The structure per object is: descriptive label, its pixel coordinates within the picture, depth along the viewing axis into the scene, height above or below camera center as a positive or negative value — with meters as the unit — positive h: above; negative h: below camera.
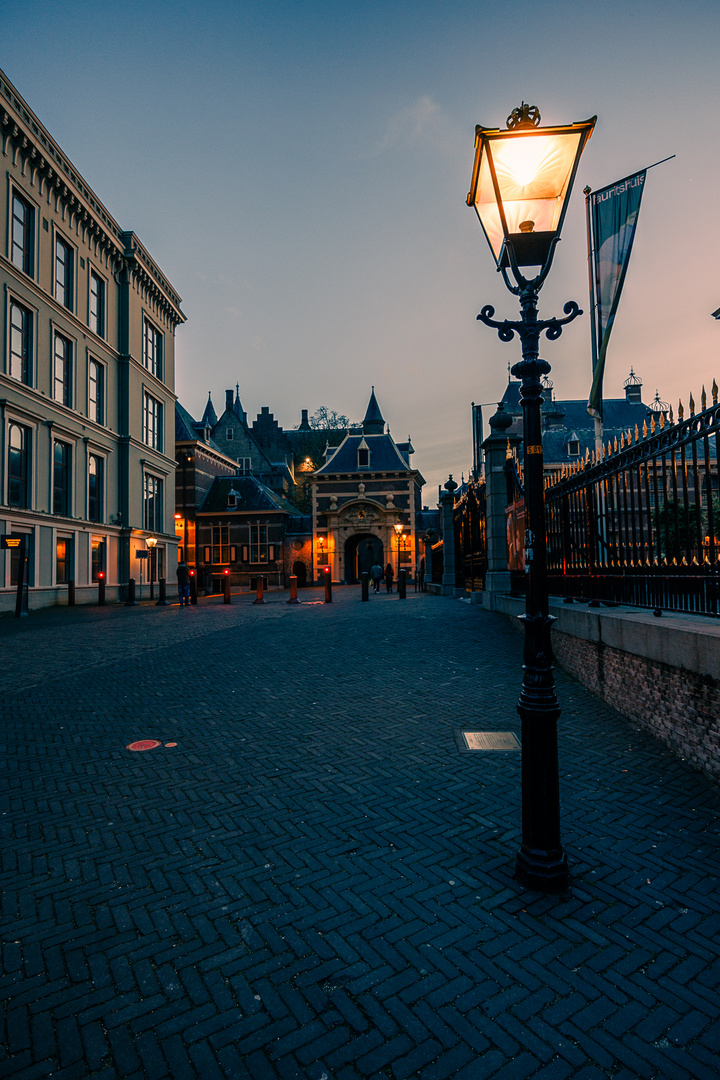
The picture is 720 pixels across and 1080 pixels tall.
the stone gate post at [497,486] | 13.02 +1.66
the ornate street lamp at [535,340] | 2.83 +1.16
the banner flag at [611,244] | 12.72 +6.96
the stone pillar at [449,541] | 20.72 +0.79
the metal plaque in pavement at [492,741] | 4.73 -1.46
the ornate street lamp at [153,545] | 29.81 +1.11
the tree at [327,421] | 88.38 +21.56
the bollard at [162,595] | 25.12 -1.28
